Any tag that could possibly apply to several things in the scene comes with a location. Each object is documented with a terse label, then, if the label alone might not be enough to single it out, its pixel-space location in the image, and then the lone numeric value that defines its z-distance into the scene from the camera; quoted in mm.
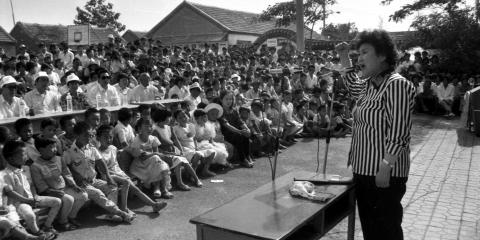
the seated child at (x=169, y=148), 6543
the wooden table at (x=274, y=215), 2584
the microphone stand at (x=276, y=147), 3548
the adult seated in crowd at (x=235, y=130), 8203
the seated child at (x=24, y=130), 5430
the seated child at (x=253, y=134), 8820
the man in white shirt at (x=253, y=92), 11961
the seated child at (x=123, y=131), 6422
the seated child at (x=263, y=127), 9195
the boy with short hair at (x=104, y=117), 6550
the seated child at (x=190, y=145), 7133
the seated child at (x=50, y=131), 5383
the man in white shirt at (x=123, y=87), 9617
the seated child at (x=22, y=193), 4422
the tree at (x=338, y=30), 31327
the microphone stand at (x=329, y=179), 3451
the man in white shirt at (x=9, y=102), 7020
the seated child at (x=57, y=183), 4836
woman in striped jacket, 2795
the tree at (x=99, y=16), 46344
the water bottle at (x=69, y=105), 7255
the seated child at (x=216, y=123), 8094
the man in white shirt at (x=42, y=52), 13417
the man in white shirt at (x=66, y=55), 14445
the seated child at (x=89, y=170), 5133
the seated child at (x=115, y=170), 5445
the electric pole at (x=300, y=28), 18672
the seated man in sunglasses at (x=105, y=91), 8930
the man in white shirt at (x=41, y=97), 7715
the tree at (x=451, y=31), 16141
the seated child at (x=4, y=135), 5164
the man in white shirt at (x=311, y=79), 14922
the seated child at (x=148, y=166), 6148
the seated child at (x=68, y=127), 5911
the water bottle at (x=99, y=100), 8423
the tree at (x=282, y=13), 22484
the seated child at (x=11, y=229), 4145
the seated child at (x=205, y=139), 7621
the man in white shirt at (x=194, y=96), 9648
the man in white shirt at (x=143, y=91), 9636
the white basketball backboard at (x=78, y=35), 18312
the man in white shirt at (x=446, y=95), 14329
